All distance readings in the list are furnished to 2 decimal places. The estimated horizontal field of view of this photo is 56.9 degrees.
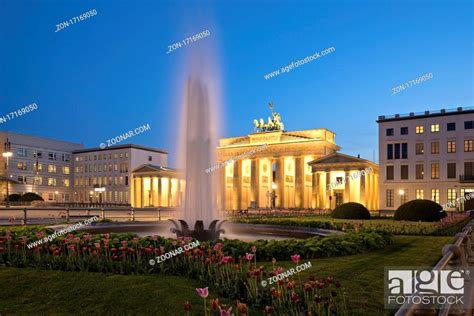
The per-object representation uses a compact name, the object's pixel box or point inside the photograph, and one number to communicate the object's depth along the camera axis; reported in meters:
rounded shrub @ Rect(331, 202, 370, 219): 45.24
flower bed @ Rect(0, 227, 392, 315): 7.98
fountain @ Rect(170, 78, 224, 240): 20.48
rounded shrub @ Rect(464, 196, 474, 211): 52.42
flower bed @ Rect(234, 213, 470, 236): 24.53
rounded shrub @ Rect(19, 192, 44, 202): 81.13
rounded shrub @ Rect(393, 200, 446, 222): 39.75
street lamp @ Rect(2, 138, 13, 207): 57.81
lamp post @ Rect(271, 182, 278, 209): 86.93
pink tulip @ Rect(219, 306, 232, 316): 3.77
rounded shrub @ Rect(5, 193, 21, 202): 87.07
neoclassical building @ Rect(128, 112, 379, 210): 81.25
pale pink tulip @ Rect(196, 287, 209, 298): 4.79
